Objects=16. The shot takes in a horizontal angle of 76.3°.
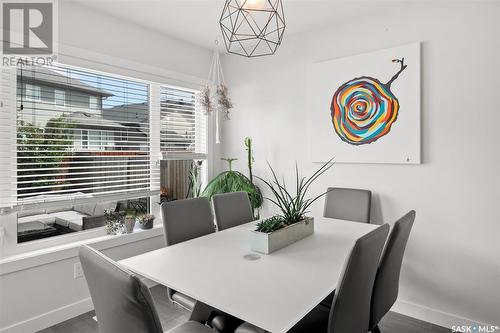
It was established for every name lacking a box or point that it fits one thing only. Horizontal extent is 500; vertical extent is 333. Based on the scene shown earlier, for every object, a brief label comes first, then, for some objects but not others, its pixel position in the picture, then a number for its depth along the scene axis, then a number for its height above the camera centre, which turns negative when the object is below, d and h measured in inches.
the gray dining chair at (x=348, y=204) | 109.4 -13.7
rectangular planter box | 71.6 -16.9
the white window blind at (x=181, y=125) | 137.6 +19.0
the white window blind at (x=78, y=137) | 96.3 +10.4
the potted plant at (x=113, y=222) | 116.8 -20.4
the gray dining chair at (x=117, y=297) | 40.9 -17.7
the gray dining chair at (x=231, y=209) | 100.3 -14.2
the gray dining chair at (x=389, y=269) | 64.6 -22.1
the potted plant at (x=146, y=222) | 124.4 -21.5
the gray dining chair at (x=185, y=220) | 85.4 -15.2
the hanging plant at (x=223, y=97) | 115.3 +25.2
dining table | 47.1 -20.1
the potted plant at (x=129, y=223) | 119.1 -21.1
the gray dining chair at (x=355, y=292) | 50.5 -21.3
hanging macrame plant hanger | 115.4 +24.8
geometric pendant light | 60.4 +53.2
